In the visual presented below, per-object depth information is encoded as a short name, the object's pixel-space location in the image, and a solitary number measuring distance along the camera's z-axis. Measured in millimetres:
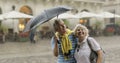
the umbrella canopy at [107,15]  30172
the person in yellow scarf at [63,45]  4657
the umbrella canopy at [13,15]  23438
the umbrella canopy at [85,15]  28103
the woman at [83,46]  4492
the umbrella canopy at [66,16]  26077
